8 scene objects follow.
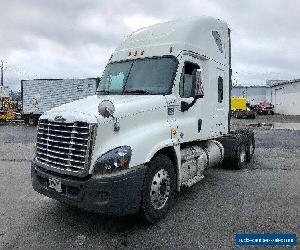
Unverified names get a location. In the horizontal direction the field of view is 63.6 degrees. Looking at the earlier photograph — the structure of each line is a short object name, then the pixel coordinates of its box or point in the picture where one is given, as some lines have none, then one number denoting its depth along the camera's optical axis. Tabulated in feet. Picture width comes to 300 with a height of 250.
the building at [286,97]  118.92
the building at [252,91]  181.18
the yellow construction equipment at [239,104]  96.26
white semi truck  12.11
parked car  118.92
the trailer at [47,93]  74.43
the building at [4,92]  85.31
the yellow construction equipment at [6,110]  80.63
